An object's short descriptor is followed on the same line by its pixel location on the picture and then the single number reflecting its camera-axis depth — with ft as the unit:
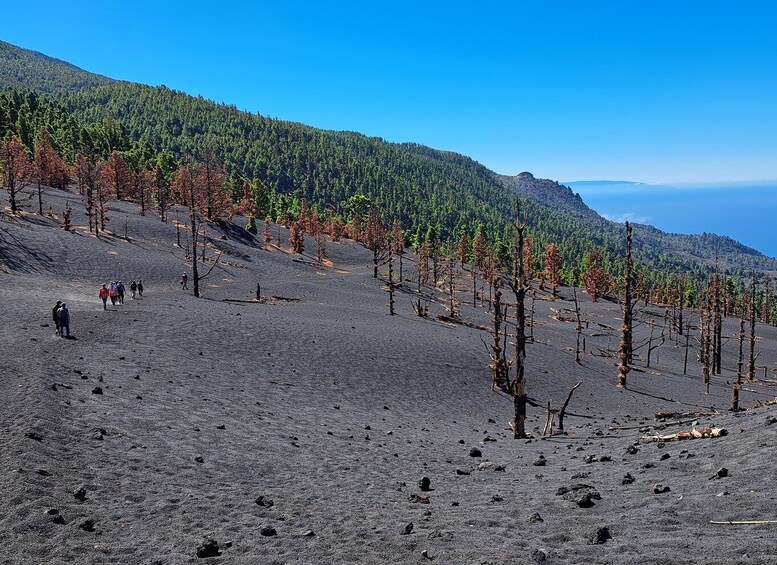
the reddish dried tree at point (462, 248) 487.29
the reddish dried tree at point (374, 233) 427.78
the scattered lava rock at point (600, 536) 24.85
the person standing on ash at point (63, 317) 87.40
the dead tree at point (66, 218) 249.86
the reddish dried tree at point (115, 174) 383.65
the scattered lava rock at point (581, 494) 31.91
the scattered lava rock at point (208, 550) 26.78
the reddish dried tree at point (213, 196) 364.17
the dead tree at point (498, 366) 99.52
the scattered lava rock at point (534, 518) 29.83
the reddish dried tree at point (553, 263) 443.73
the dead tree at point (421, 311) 216.45
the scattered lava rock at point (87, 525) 28.89
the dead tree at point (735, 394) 93.35
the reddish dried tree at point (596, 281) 433.89
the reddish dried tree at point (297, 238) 385.70
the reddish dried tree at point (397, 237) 376.11
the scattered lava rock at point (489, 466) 47.14
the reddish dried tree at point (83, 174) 351.30
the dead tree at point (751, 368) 177.58
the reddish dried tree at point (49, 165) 350.39
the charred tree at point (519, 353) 63.24
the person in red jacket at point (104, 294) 123.85
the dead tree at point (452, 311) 226.99
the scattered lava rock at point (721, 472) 32.48
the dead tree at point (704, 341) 149.48
